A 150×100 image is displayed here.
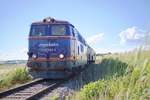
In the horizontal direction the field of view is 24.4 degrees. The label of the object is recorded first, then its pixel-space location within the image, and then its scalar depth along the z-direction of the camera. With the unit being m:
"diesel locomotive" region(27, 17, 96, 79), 16.52
